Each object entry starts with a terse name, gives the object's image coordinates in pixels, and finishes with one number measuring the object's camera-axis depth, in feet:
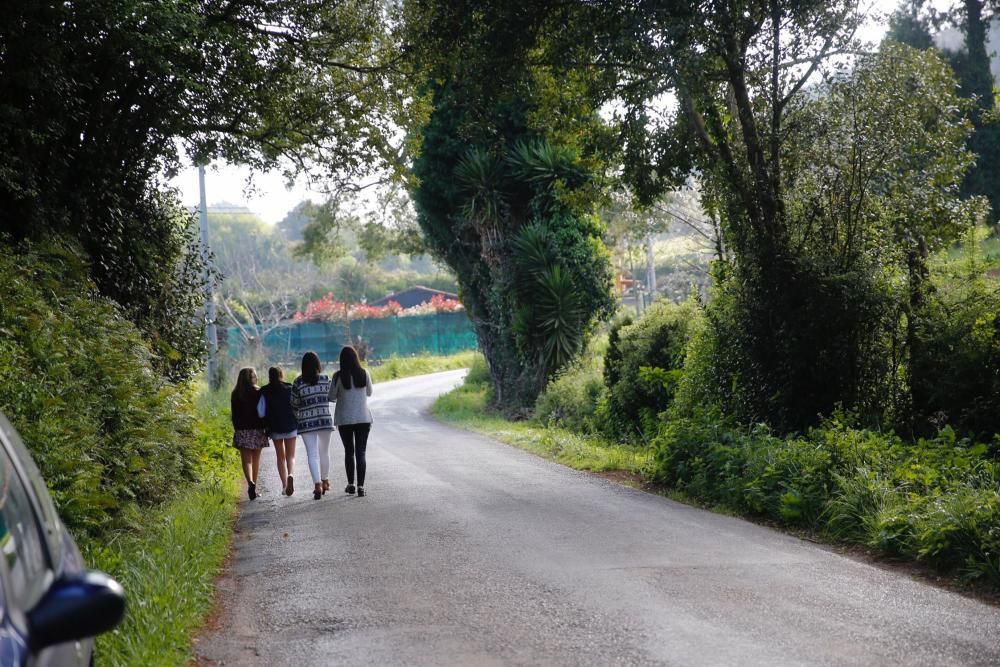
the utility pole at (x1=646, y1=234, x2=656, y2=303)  173.37
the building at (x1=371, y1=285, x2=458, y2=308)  248.52
